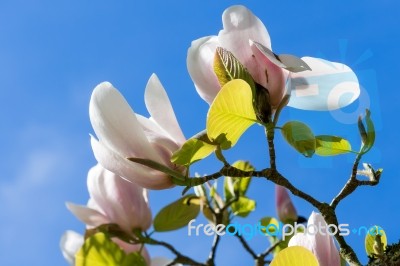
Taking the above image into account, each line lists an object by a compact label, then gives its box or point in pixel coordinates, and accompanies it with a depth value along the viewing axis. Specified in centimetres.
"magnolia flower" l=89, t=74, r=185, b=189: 110
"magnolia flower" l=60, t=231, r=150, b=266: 145
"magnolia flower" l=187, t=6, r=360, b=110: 108
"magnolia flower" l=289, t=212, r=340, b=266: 107
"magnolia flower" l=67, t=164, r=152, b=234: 133
